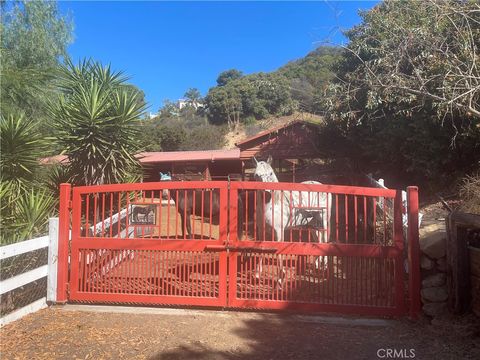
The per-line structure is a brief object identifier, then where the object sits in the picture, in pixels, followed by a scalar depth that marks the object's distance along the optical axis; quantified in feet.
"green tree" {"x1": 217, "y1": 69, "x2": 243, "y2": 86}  219.24
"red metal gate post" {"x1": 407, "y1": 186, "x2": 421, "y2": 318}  17.29
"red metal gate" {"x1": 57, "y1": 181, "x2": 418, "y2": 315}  17.74
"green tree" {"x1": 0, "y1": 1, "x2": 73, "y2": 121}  34.27
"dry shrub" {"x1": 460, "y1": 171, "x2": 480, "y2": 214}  24.33
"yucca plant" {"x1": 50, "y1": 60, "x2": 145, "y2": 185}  30.01
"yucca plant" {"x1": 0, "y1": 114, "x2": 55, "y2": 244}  22.56
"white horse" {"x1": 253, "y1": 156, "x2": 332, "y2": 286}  21.25
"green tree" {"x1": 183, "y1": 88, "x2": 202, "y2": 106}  249.10
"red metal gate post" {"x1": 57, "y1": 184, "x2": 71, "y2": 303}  19.04
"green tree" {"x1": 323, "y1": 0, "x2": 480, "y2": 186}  25.04
